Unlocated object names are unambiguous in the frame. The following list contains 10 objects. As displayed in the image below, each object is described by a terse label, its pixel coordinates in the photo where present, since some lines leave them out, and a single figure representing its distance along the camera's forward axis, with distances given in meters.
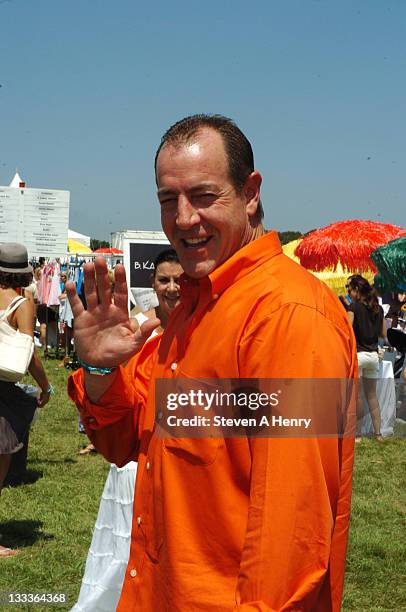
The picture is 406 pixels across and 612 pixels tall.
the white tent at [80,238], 30.30
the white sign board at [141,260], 10.33
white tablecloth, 9.92
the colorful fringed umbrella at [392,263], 11.38
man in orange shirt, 1.48
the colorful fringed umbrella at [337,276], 16.02
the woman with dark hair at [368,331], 9.25
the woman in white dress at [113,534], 3.79
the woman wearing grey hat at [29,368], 5.22
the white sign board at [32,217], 11.84
